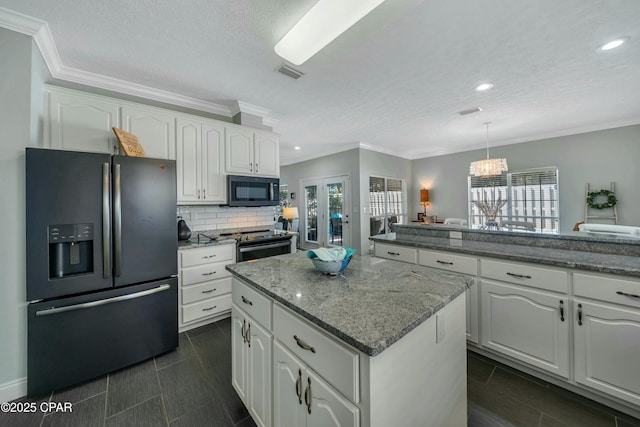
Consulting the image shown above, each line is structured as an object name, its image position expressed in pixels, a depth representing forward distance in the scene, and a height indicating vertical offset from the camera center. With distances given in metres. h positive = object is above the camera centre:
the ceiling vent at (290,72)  2.25 +1.39
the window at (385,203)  5.56 +0.23
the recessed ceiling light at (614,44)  1.91 +1.36
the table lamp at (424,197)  6.20 +0.40
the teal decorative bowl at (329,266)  1.37 -0.30
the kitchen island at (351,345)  0.80 -0.54
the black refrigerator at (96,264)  1.63 -0.36
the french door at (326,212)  5.57 +0.03
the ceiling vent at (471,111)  3.32 +1.43
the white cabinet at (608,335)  1.43 -0.78
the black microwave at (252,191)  3.01 +0.32
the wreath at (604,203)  3.91 +0.18
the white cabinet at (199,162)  2.71 +0.63
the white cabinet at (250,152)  3.04 +0.83
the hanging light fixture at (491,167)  3.93 +0.74
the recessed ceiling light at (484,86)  2.64 +1.41
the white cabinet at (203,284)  2.45 -0.75
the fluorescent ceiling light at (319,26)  1.32 +1.17
